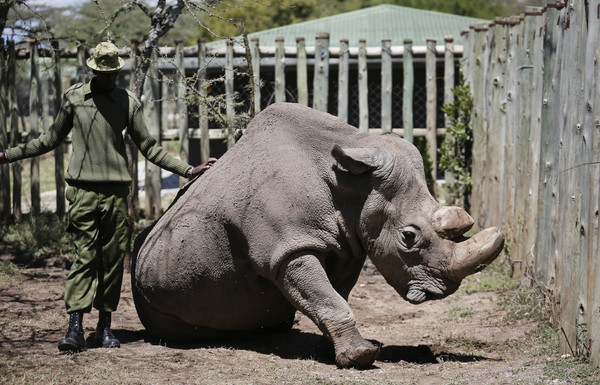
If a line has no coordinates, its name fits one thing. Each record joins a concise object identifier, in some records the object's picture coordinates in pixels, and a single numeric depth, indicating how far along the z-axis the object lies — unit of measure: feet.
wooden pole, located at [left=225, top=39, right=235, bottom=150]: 76.81
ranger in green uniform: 40.37
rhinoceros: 38.11
